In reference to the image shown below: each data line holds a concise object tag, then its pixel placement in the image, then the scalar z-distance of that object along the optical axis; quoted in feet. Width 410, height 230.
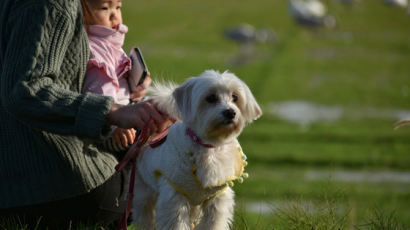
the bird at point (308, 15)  93.45
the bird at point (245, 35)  84.34
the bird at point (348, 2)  105.43
